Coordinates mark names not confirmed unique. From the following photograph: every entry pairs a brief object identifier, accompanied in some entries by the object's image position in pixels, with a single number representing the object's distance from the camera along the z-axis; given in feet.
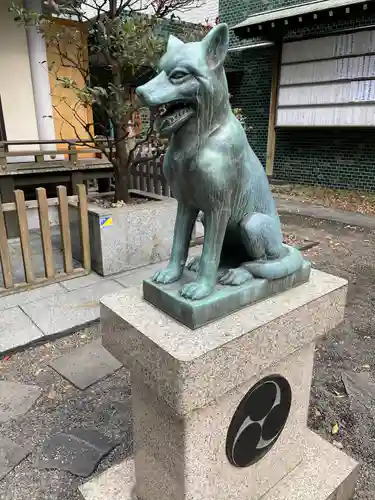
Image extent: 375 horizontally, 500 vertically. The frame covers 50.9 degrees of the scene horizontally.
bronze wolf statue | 4.11
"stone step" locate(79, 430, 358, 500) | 6.43
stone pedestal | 4.56
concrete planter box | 15.39
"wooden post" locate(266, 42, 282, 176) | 35.45
